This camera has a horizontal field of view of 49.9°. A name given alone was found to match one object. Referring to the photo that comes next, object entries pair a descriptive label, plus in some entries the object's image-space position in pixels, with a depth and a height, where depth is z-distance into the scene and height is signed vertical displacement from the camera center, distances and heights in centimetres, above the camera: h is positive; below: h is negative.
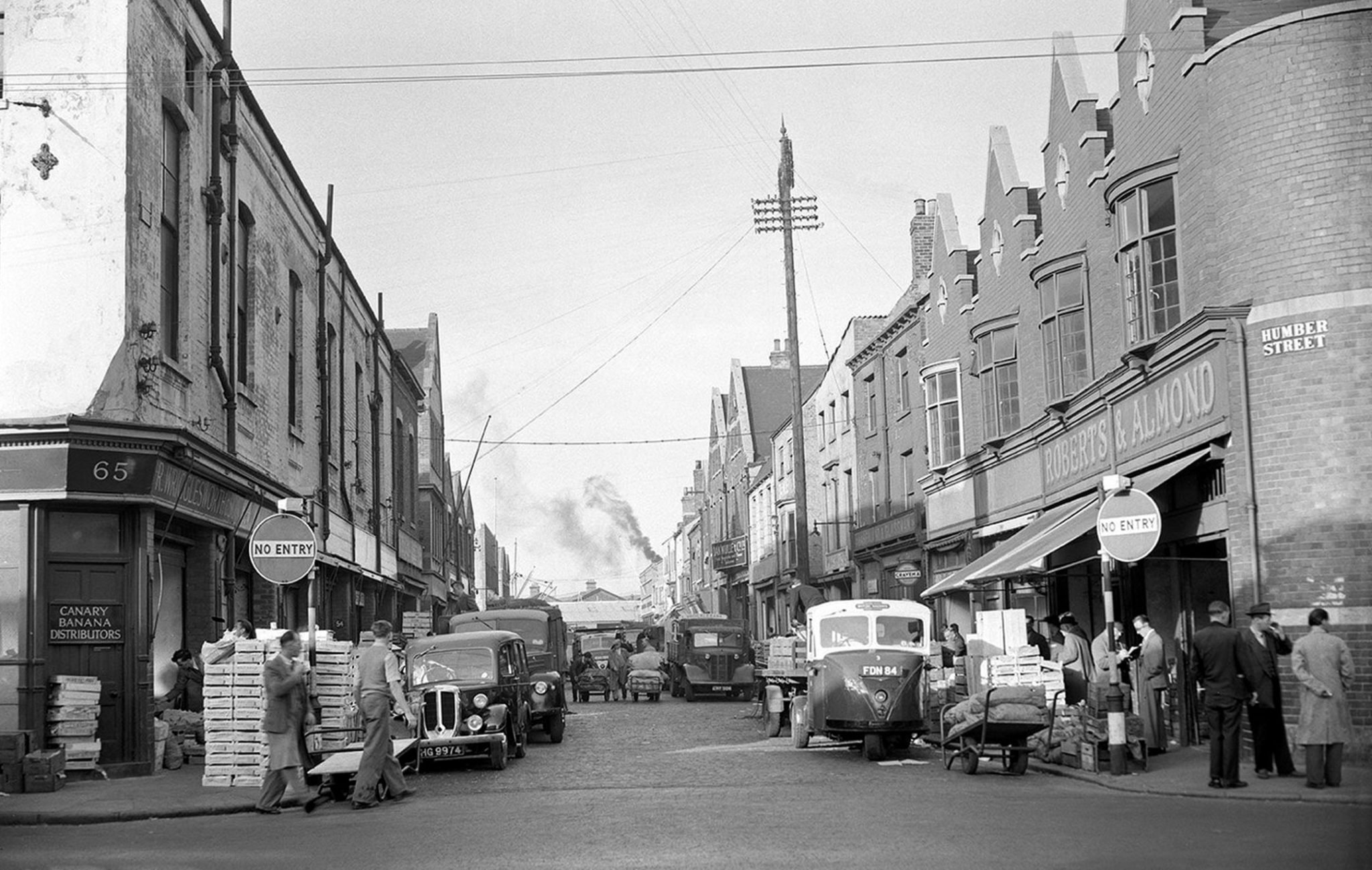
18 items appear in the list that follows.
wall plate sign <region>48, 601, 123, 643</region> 1744 -29
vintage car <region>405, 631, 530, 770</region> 1972 -143
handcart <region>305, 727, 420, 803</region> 1524 -186
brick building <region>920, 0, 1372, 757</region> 1616 +311
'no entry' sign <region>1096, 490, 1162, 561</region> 1559 +46
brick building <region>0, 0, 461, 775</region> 1716 +307
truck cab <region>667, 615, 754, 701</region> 4097 -214
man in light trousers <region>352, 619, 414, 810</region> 1488 -124
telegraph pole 3319 +700
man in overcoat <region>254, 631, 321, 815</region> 1460 -128
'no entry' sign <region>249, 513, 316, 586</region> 1658 +51
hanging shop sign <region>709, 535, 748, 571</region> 7231 +132
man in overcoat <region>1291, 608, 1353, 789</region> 1376 -128
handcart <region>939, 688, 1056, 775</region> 1622 -186
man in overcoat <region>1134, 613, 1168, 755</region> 1791 -139
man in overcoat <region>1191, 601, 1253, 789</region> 1427 -117
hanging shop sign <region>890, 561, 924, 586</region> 3431 +2
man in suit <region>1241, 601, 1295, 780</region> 1467 -124
